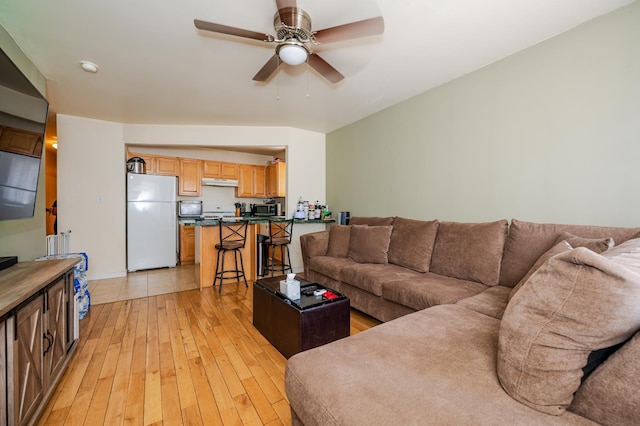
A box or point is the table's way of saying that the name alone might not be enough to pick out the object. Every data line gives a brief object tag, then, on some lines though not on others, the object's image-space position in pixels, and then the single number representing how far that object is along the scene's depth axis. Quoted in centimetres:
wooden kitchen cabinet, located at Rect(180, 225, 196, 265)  503
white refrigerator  436
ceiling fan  161
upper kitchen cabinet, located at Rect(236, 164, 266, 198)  583
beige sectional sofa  68
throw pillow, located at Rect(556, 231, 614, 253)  143
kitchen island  356
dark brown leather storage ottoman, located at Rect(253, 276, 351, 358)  185
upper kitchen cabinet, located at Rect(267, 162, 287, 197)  529
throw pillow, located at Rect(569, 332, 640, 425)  65
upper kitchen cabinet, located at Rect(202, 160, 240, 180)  541
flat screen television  151
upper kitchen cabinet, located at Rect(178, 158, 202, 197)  519
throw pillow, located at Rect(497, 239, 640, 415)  67
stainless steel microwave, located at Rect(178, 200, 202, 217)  511
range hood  542
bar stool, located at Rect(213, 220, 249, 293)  350
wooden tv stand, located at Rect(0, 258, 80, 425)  112
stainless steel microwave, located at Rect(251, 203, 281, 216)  585
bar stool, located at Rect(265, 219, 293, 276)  387
